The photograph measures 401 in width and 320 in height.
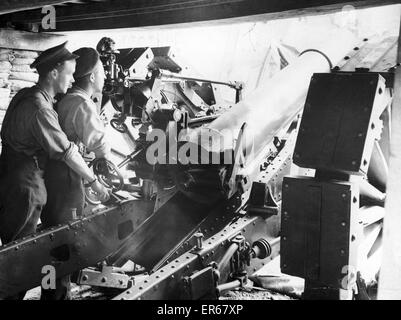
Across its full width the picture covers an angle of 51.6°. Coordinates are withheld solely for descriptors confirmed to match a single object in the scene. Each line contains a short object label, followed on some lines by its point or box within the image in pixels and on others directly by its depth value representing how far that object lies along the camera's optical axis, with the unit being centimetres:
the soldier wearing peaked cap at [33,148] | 329
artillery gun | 221
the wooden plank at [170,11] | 284
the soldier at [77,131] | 337
